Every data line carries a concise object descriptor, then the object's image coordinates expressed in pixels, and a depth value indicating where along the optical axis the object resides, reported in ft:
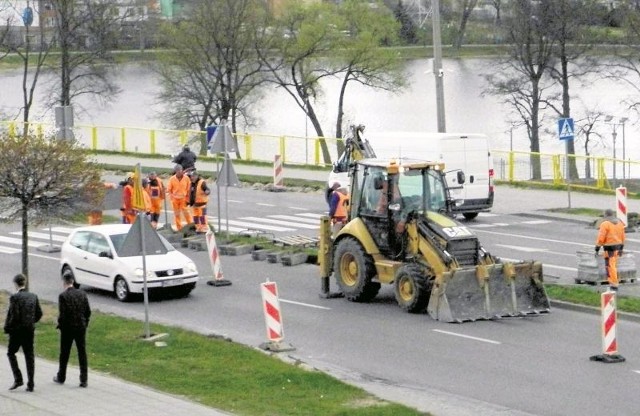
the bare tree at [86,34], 184.44
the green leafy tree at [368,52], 204.13
